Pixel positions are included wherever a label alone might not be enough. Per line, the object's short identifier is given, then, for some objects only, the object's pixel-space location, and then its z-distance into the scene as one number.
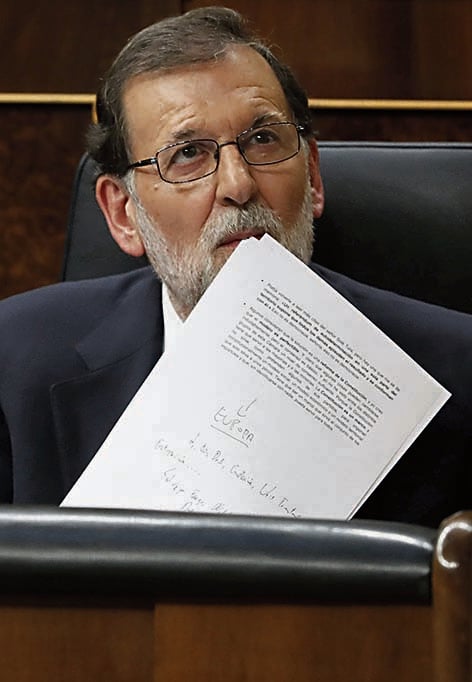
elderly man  4.01
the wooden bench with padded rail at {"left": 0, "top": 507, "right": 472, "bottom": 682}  2.93
